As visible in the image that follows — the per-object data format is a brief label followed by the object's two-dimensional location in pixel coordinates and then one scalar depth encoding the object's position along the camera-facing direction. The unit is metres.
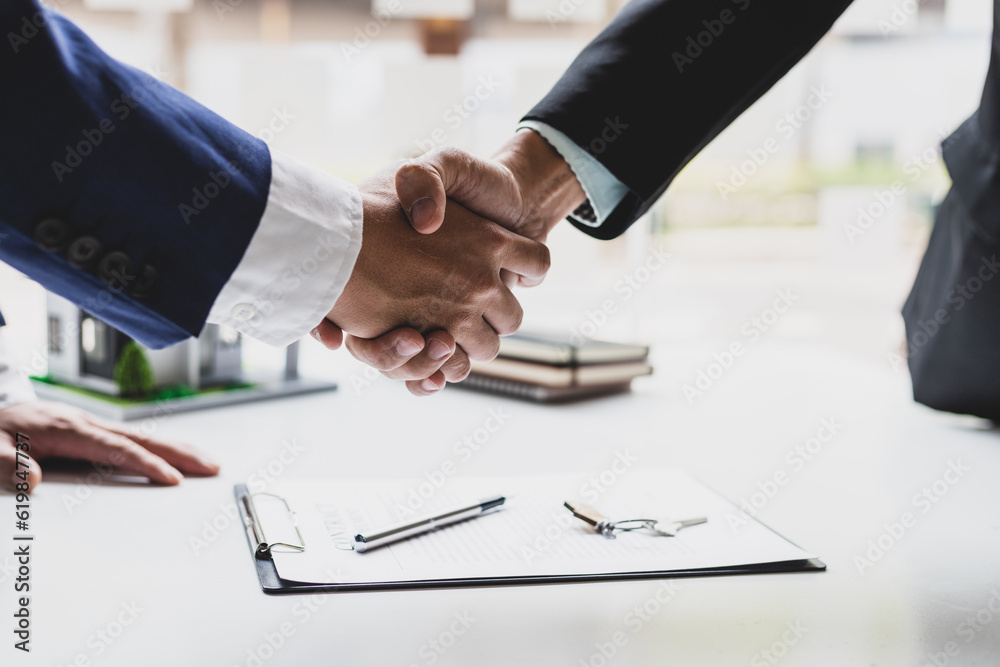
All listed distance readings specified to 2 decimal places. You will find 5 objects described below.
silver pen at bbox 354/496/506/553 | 0.77
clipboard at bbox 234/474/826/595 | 0.69
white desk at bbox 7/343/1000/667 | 0.60
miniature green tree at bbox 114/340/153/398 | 1.37
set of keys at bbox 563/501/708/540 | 0.82
